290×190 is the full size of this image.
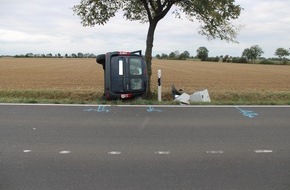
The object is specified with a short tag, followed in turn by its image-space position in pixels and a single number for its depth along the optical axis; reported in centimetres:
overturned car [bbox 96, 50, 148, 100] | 1084
